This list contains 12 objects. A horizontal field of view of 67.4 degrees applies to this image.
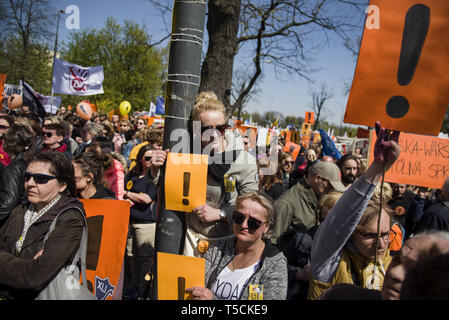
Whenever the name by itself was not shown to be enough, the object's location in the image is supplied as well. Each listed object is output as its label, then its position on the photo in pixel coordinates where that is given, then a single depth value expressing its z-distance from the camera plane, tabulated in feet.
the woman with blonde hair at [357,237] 4.73
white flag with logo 33.78
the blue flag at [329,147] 22.53
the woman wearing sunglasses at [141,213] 12.11
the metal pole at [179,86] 6.61
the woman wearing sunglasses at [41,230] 5.70
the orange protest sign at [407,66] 5.51
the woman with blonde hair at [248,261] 6.40
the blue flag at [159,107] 53.40
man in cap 10.16
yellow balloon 51.64
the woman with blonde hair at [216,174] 6.80
